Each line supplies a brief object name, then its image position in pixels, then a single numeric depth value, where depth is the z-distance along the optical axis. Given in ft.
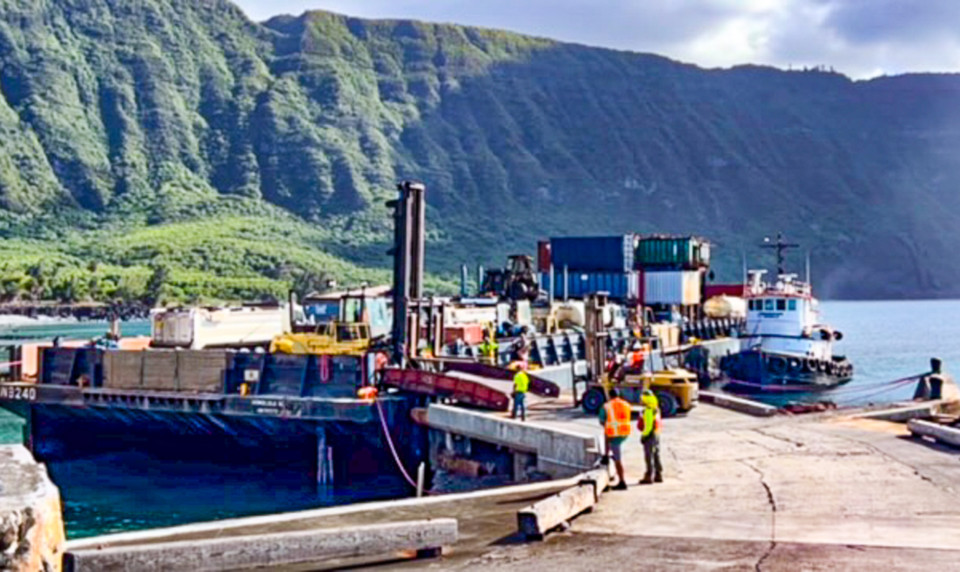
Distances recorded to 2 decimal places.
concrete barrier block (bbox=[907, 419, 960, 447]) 71.97
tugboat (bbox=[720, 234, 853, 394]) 192.03
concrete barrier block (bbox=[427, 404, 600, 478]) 65.87
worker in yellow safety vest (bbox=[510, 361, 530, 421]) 81.26
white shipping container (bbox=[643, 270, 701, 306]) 229.66
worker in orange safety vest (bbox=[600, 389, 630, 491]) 58.90
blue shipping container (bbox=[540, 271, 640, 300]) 229.04
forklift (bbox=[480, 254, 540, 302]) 217.77
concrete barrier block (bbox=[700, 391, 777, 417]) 93.56
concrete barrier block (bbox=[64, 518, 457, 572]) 39.75
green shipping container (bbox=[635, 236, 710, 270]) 231.91
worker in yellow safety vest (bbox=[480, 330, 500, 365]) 120.57
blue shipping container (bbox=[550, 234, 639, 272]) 230.68
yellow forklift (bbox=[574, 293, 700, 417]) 91.15
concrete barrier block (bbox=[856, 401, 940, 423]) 92.43
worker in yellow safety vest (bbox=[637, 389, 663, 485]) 59.00
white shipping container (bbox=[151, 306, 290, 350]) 132.77
